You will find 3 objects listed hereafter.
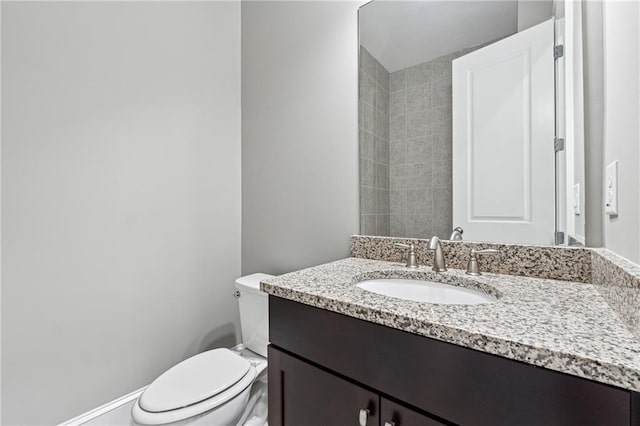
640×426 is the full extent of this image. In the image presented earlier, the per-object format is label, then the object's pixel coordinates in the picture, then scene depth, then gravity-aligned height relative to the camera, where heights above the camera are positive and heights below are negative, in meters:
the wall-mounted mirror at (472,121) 0.95 +0.34
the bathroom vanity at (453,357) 0.45 -0.28
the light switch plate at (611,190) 0.67 +0.05
